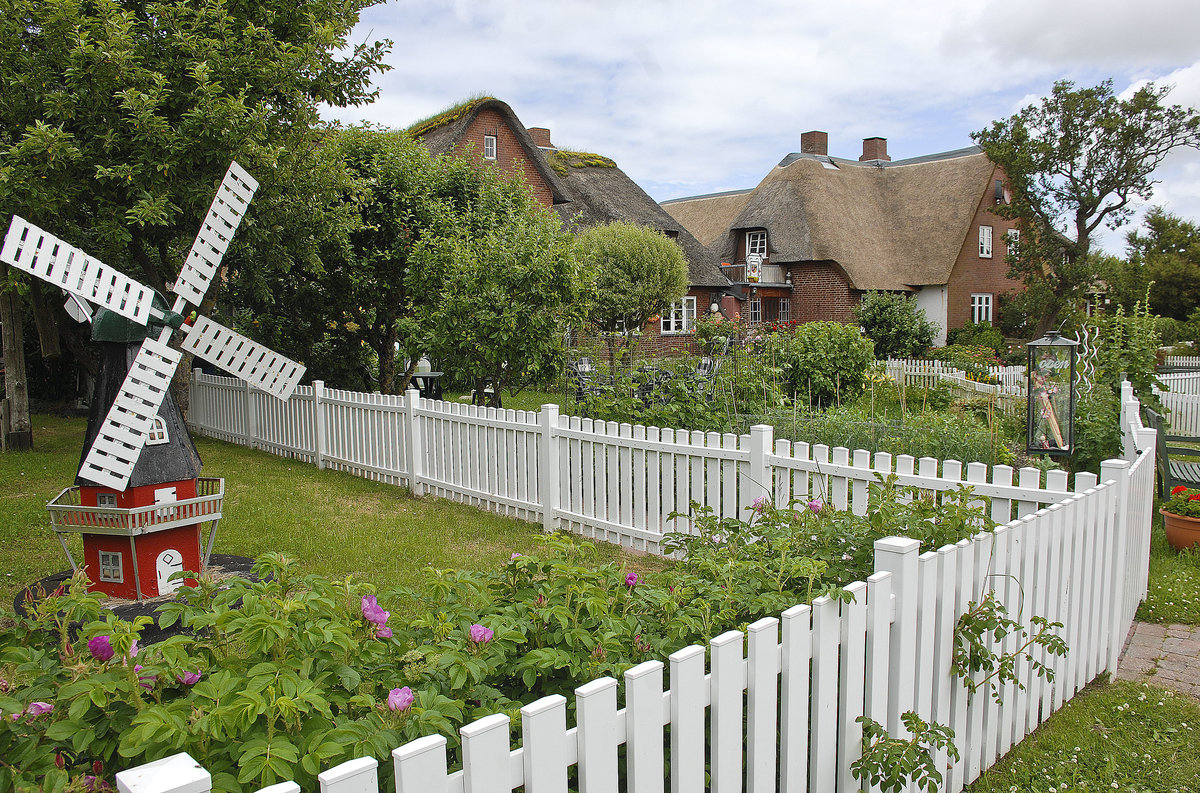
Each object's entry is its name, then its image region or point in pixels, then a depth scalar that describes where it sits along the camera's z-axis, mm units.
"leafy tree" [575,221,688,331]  22062
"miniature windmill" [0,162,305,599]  5020
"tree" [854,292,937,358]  24969
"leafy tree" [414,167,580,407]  8992
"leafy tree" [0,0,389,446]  8719
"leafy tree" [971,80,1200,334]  27344
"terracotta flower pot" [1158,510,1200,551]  6336
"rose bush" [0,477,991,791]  1537
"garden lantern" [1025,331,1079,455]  6359
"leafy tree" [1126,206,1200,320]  35562
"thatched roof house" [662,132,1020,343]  31109
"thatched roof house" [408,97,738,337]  23844
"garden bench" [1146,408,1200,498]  7465
